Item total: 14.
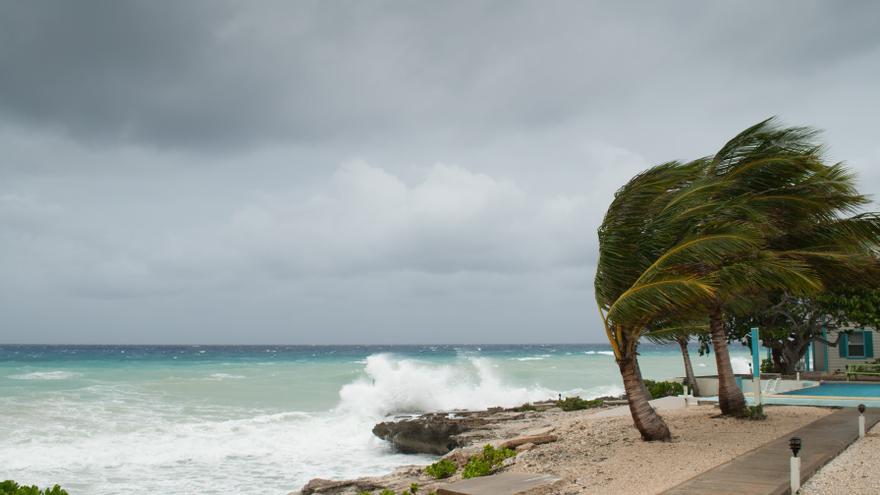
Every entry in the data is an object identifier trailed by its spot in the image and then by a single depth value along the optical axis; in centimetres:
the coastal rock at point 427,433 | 1980
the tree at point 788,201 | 1335
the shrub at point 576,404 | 2462
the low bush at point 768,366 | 2864
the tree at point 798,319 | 1928
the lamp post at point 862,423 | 1215
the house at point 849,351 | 2830
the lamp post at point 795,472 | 815
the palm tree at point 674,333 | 1496
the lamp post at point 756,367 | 1484
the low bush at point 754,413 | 1450
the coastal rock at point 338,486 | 1313
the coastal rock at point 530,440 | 1447
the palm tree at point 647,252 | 1162
